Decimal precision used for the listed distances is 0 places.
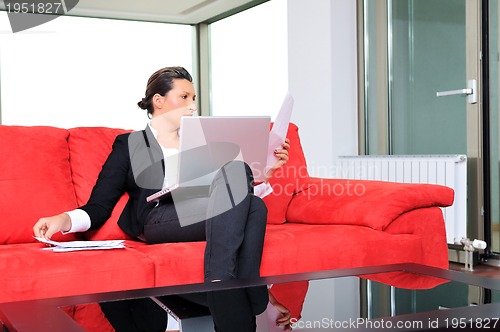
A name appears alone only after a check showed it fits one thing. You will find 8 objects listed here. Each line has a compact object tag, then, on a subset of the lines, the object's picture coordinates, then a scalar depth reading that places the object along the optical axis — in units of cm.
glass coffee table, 98
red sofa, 178
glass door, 380
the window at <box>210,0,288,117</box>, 625
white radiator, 372
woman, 195
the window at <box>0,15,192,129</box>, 687
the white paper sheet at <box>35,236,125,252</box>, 189
